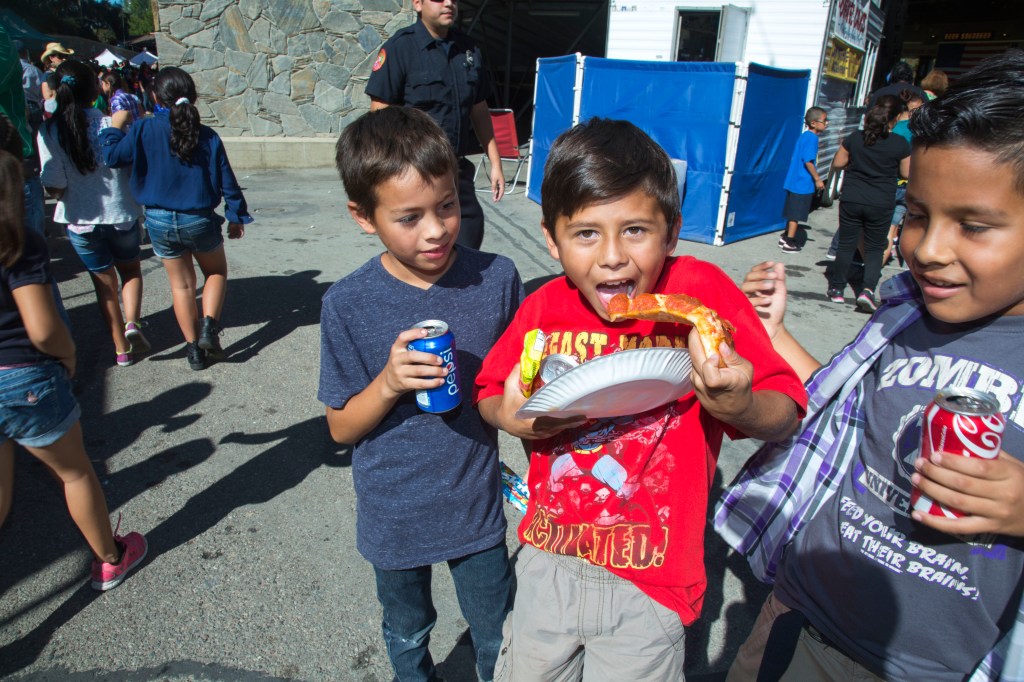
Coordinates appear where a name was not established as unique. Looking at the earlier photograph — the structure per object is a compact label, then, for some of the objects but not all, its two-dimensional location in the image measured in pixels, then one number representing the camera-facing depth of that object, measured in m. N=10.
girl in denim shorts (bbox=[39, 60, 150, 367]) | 4.64
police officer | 4.14
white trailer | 11.16
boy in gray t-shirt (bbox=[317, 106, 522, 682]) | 1.80
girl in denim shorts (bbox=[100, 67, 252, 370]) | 4.61
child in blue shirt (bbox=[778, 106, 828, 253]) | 9.06
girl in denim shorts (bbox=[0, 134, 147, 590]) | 2.35
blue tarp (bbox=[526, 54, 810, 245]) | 8.55
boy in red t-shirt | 1.49
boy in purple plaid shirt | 1.23
